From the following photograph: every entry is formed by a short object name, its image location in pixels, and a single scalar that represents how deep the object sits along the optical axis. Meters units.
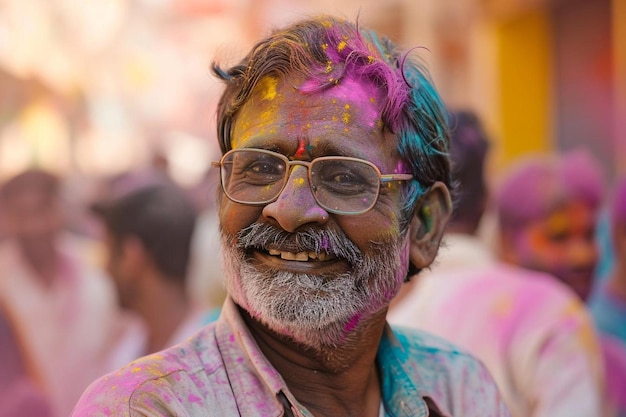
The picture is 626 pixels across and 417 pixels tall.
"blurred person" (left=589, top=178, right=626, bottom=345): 4.19
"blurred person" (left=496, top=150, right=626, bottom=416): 4.48
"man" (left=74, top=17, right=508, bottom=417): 1.77
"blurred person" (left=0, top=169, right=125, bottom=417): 4.68
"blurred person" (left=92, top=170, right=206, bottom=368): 4.44
